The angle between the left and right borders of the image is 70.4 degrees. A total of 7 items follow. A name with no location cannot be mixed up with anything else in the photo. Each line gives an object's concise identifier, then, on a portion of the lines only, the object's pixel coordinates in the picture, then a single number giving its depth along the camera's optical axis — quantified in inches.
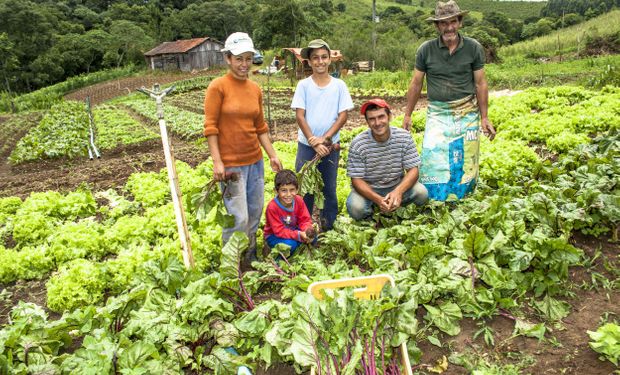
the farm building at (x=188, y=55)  1843.0
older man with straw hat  188.2
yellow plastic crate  118.2
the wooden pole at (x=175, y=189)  135.6
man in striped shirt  182.7
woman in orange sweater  150.6
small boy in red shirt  163.9
